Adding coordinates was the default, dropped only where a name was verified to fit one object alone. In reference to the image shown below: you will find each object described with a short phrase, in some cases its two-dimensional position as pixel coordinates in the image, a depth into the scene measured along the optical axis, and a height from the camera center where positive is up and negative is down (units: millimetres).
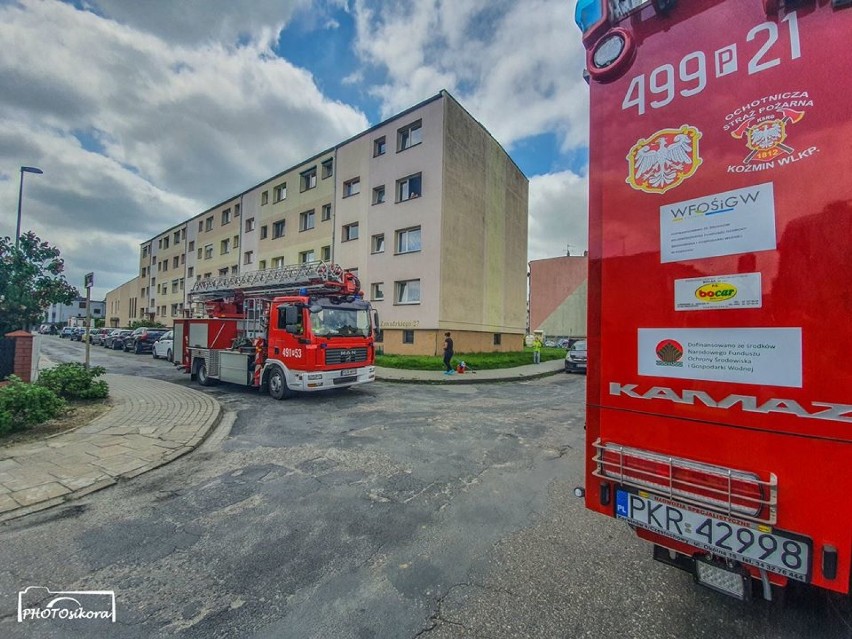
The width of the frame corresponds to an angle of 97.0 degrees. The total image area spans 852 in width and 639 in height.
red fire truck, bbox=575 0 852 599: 1716 +245
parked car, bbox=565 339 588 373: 19172 -1511
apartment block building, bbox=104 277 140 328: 55475 +3384
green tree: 8383 +973
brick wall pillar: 8125 -656
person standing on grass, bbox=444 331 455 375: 15750 -987
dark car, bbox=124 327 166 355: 27359 -947
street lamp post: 14938 +6167
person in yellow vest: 22328 -1230
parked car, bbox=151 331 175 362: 22406 -1259
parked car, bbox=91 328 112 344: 38425 -921
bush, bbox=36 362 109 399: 8328 -1274
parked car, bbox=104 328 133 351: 31422 -1113
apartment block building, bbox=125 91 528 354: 19797 +6465
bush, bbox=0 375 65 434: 5952 -1323
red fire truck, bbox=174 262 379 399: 9539 -180
